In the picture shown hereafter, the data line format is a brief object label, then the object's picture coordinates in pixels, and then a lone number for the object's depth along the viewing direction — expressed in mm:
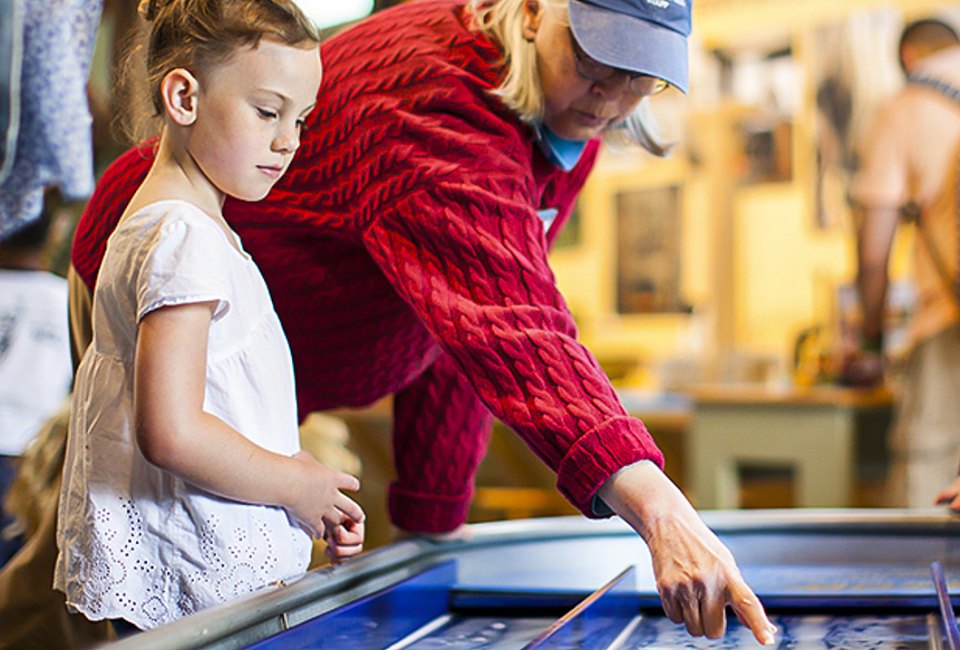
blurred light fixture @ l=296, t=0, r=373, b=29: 3544
